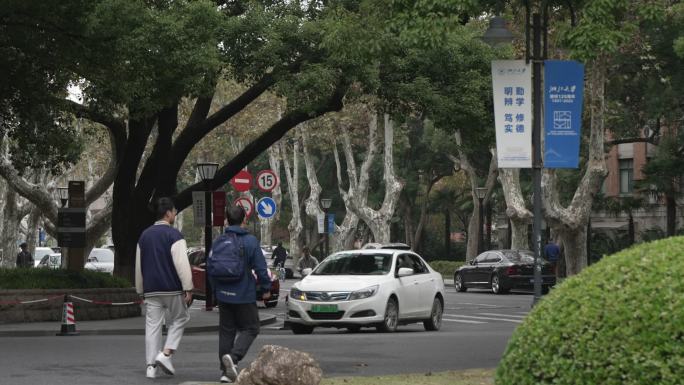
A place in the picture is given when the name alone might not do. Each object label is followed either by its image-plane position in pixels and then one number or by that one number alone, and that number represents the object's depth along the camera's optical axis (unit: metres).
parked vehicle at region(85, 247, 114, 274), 51.72
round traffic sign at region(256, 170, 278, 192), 35.53
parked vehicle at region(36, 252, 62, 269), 52.69
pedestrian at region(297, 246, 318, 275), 45.00
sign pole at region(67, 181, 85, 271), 29.33
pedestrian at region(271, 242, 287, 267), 56.00
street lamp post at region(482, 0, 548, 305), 17.84
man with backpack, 13.15
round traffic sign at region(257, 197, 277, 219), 34.97
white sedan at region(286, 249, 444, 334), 22.19
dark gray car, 43.72
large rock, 11.45
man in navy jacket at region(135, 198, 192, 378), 13.82
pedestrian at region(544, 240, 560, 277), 47.78
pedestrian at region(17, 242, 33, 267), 45.91
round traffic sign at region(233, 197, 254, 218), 35.78
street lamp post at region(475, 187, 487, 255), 53.28
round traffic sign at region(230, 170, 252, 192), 33.62
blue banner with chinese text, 17.14
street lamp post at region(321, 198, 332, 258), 66.00
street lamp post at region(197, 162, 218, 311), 30.28
